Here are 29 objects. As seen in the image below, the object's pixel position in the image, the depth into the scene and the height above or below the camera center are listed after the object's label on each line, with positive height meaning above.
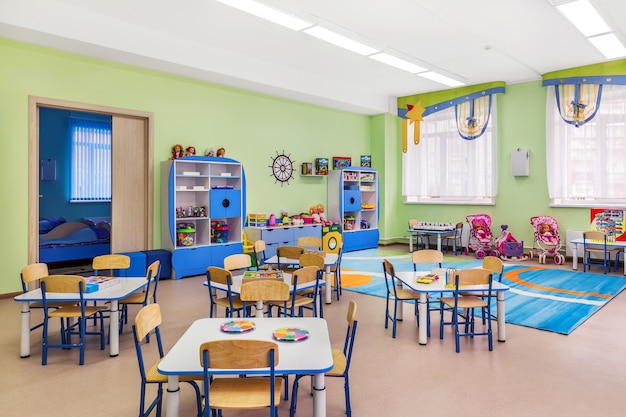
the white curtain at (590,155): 8.57 +1.07
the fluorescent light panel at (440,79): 9.04 +2.76
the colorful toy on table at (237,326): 2.75 -0.74
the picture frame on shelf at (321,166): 10.45 +1.01
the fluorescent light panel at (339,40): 6.43 +2.60
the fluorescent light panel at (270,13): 5.46 +2.53
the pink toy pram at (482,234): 9.77 -0.56
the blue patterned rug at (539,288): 5.26 -1.22
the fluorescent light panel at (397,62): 7.79 +2.71
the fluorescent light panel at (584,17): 5.63 +2.60
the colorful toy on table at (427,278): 4.52 -0.72
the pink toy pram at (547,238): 9.04 -0.60
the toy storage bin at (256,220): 9.05 -0.22
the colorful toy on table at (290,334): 2.58 -0.75
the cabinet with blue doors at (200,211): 7.60 -0.03
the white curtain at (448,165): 10.33 +1.08
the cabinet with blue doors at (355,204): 10.60 +0.12
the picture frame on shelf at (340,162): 10.84 +1.15
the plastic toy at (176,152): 7.96 +1.03
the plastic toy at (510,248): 9.41 -0.84
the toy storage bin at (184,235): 7.75 -0.46
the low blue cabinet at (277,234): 8.77 -0.52
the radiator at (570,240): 8.90 -0.67
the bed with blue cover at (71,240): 8.65 -0.62
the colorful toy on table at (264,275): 4.34 -0.66
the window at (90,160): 10.91 +1.26
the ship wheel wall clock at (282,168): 9.70 +0.91
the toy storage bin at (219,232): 8.33 -0.43
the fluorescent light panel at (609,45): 6.92 +2.68
